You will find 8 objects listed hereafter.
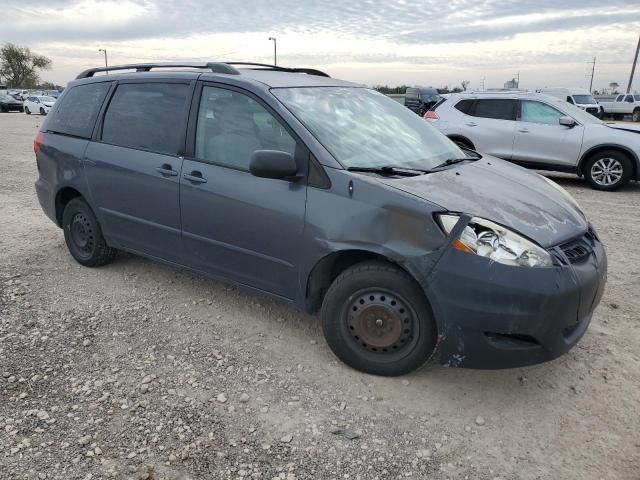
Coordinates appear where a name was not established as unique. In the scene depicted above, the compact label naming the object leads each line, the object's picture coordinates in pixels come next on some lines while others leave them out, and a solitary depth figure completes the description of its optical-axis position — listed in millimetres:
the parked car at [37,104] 33859
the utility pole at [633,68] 35750
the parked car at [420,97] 25820
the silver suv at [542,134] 8789
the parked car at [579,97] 24531
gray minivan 2691
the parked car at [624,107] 31547
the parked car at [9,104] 37469
